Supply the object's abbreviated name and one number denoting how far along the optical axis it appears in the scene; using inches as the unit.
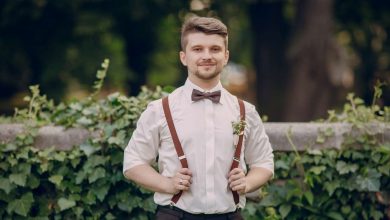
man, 146.0
